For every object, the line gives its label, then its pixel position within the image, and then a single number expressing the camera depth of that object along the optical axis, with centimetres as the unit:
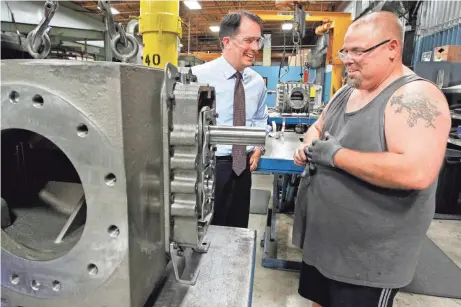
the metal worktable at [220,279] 60
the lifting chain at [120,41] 57
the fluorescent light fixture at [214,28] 1032
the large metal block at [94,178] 41
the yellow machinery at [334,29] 395
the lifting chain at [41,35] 58
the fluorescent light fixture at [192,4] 630
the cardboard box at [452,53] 319
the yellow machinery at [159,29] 162
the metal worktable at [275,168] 157
